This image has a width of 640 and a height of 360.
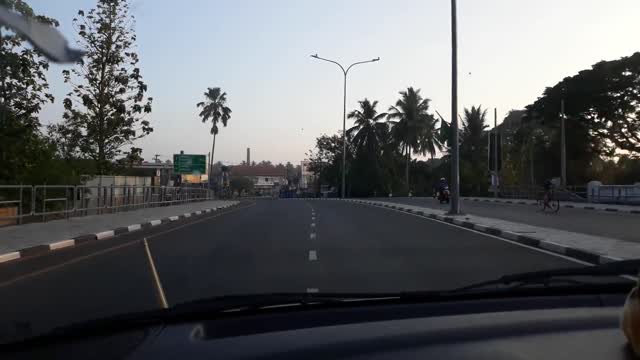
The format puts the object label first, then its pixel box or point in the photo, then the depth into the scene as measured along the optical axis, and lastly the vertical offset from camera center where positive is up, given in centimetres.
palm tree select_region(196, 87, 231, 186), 8325 +982
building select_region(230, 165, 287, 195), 15762 +438
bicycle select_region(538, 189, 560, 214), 2992 -19
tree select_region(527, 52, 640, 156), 5031 +686
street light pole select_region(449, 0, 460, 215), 2503 +309
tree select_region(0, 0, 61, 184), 2181 +211
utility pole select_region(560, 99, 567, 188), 4747 +258
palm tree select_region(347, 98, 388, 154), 7938 +749
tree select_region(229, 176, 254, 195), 12839 +150
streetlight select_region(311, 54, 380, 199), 6315 +550
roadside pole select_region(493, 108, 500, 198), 4670 +247
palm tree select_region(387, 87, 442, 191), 7581 +777
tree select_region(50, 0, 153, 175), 3288 +416
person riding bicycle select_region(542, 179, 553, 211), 2954 +13
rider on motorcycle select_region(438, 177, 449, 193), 4312 +63
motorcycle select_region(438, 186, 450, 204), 4278 +5
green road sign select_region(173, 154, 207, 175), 5791 +233
